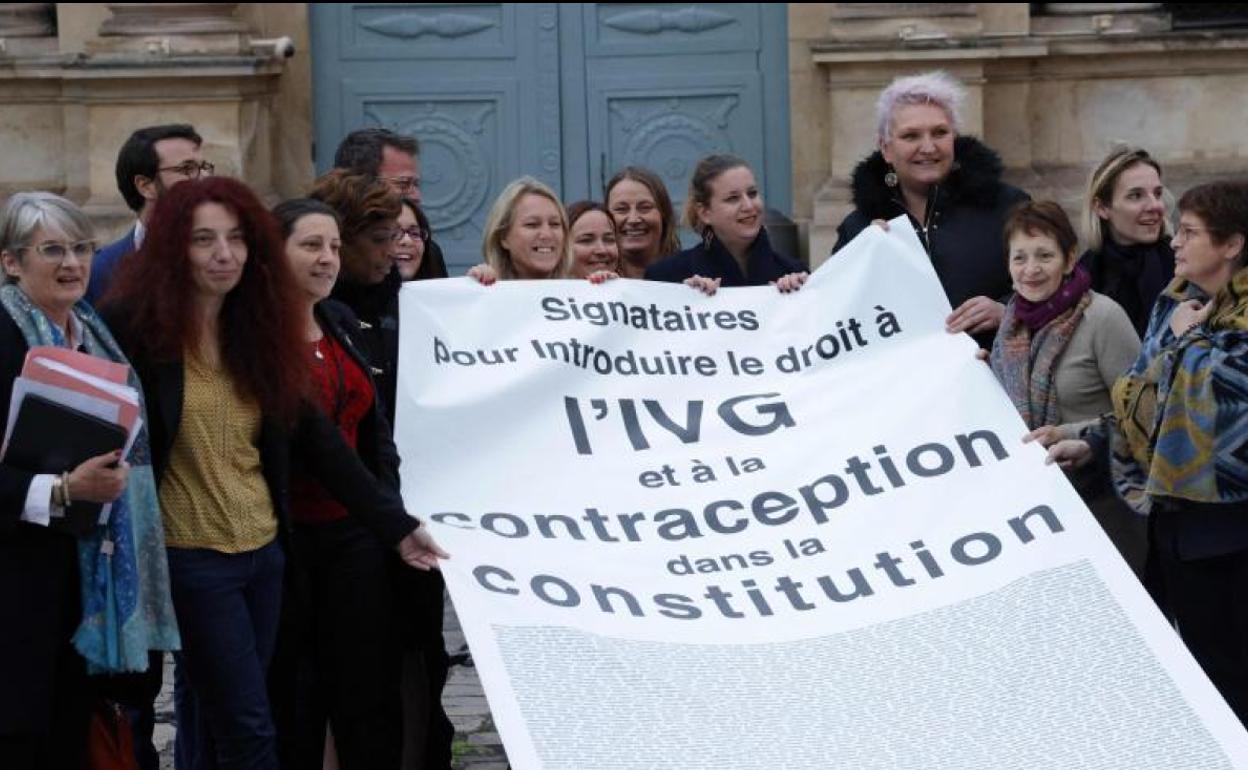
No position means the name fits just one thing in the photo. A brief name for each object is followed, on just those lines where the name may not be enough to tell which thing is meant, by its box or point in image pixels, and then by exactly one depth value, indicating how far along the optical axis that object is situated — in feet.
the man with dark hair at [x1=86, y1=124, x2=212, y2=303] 27.04
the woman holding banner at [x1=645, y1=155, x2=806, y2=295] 27.58
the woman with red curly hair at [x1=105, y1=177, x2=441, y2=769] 21.42
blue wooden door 45.37
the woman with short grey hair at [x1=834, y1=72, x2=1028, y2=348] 26.78
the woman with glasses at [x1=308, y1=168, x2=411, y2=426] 24.44
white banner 20.34
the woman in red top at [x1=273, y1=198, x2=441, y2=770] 23.04
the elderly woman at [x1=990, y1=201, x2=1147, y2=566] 24.49
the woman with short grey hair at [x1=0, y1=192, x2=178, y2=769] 20.48
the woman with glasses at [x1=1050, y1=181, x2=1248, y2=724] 22.18
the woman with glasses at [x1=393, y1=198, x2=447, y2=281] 26.58
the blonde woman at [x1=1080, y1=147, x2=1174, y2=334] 26.68
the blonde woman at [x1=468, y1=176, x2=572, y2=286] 26.50
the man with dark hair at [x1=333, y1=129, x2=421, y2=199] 28.76
